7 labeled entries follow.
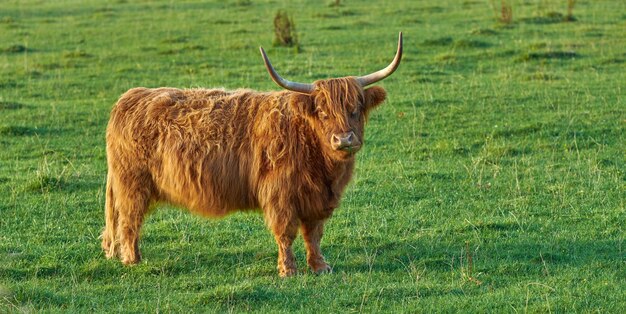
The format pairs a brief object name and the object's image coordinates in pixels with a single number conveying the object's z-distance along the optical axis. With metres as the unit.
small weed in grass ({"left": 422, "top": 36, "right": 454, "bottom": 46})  17.54
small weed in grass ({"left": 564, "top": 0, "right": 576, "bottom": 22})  20.08
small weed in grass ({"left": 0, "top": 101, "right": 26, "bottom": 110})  13.20
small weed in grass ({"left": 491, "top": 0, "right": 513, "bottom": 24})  19.73
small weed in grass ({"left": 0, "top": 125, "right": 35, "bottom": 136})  11.73
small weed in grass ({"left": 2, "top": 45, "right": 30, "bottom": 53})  18.50
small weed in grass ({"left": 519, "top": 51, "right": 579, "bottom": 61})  15.77
